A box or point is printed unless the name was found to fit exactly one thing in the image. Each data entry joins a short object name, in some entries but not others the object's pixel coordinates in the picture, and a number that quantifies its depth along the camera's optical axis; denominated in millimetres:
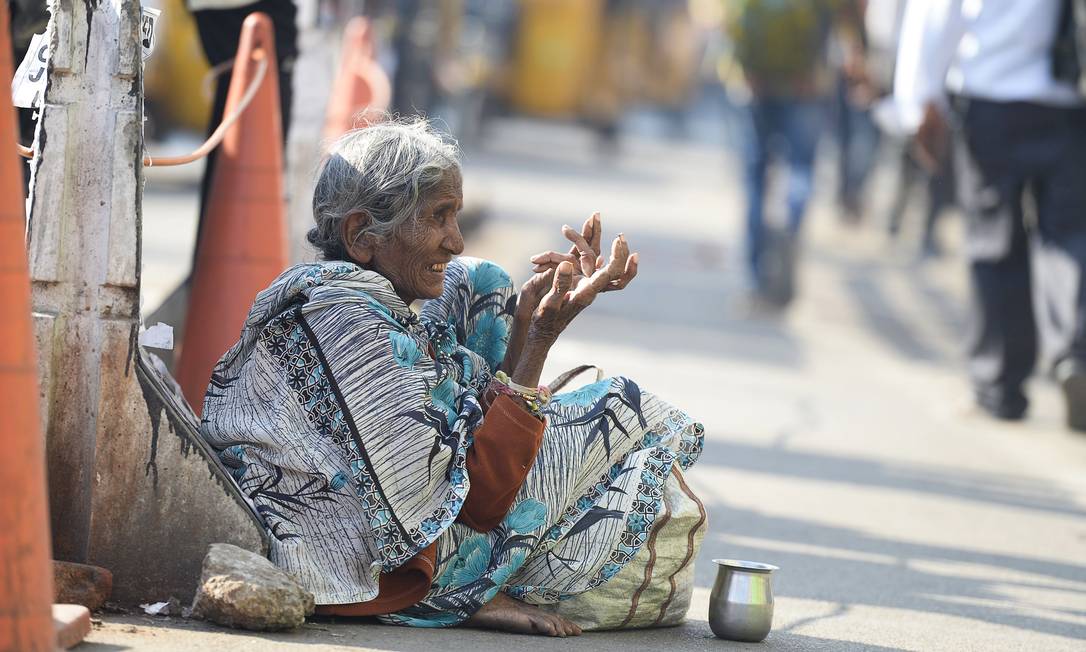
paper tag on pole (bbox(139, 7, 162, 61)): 7121
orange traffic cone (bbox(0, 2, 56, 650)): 5184
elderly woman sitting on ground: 6891
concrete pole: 6844
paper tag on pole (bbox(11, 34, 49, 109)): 6949
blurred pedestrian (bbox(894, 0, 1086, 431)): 14133
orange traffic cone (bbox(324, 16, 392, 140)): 16797
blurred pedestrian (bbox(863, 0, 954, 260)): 19031
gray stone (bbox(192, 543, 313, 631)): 6570
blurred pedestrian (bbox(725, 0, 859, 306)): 20156
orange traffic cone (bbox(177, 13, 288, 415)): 9695
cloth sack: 7383
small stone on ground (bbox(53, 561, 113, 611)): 6574
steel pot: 7352
